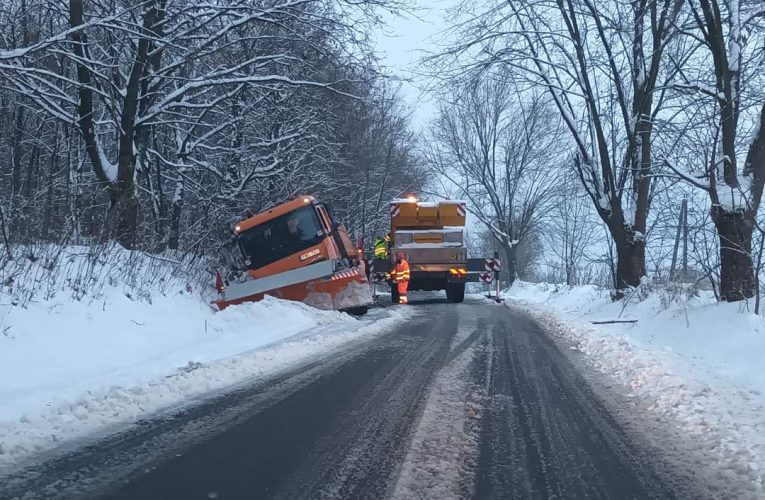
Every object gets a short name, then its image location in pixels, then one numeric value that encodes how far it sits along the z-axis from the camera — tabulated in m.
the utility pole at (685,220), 13.47
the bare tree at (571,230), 35.91
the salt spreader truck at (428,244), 22.42
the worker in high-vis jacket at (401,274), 21.61
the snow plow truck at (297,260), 14.12
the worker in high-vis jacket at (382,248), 22.94
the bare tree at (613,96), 15.97
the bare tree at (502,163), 40.50
